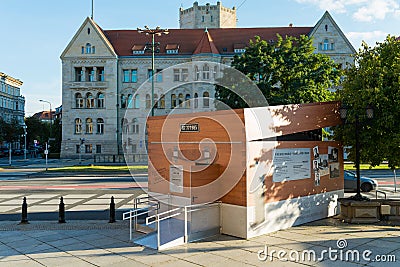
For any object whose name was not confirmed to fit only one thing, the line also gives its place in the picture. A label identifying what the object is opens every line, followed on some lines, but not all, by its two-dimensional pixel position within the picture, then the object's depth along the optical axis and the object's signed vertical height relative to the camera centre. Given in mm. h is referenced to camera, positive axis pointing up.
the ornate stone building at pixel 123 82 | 56219 +9236
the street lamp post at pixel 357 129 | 13110 +445
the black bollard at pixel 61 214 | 13875 -2698
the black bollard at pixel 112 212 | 13859 -2647
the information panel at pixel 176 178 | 11379 -1140
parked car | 20844 -2373
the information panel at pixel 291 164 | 12224 -765
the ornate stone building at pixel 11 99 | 86250 +10720
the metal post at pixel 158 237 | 10086 -2587
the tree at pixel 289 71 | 31484 +6385
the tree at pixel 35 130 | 85188 +2800
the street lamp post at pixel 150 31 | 32588 +10031
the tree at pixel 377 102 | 13180 +1423
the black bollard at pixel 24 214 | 13905 -2734
